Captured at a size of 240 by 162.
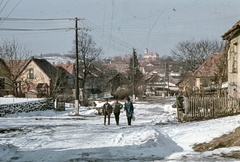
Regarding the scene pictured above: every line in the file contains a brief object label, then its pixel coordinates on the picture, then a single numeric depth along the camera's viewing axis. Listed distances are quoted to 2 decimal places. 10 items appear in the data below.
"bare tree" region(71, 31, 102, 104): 79.62
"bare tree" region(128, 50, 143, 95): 90.78
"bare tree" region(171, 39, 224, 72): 83.88
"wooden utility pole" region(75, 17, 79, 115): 37.92
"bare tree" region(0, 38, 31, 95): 62.16
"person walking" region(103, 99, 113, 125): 25.05
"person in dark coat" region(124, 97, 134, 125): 23.61
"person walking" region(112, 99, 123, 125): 23.92
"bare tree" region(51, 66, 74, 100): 56.62
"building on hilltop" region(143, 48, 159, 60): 177.65
